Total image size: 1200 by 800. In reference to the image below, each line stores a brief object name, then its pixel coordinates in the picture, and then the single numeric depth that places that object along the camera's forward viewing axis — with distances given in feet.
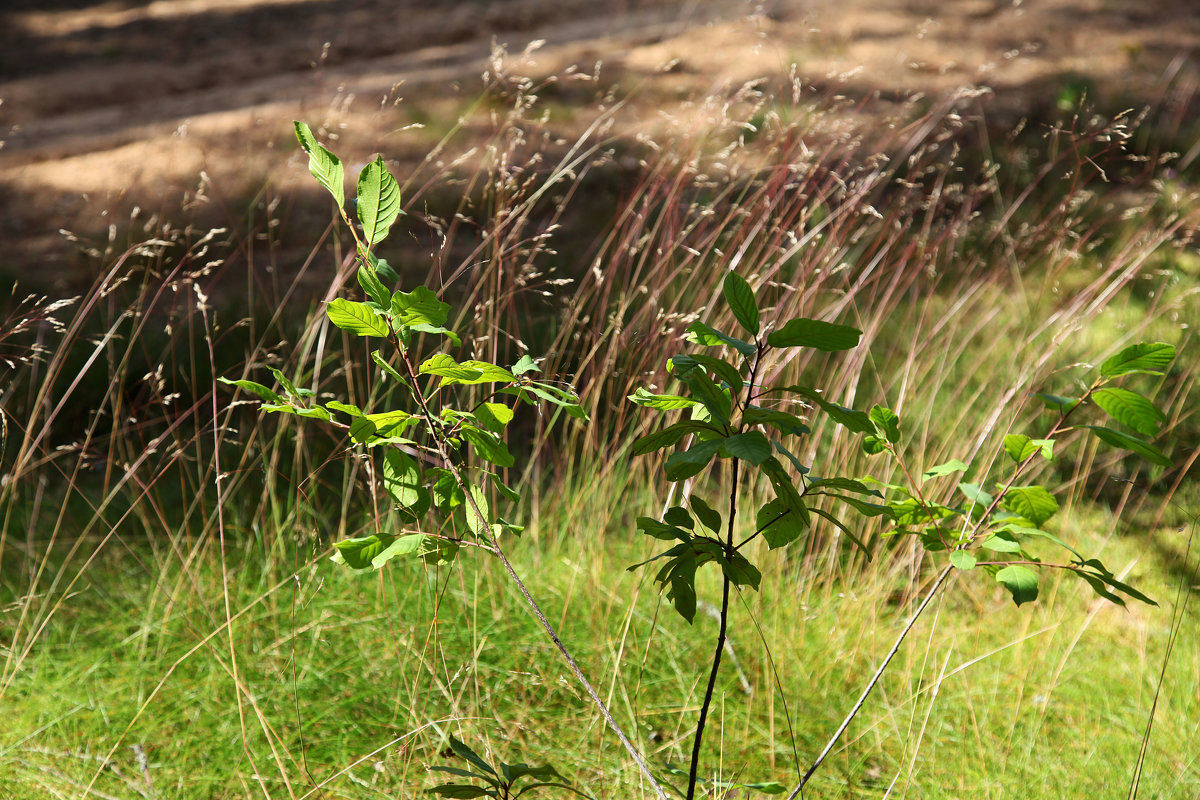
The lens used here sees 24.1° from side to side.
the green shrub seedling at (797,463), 5.46
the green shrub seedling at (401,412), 5.48
